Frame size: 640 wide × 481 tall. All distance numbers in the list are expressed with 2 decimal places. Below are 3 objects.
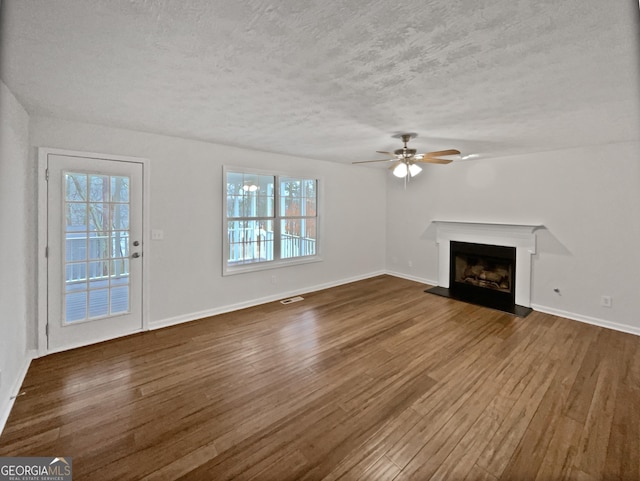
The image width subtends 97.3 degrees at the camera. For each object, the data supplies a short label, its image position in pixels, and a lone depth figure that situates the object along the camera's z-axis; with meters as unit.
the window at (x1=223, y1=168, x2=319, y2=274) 4.14
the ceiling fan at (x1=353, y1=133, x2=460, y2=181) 3.27
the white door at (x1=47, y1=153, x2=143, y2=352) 2.87
